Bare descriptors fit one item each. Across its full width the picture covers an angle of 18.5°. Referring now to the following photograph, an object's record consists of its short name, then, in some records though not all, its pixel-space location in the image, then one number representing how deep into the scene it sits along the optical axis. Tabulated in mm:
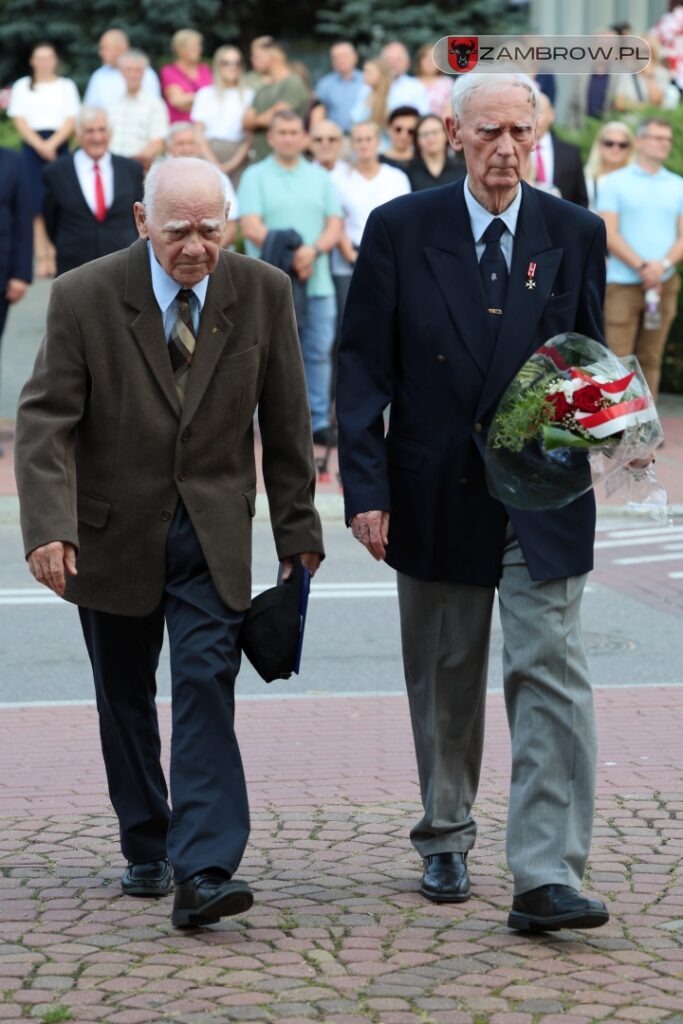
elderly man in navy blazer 5156
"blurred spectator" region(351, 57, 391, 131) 18469
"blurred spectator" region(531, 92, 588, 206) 15281
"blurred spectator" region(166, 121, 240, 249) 14391
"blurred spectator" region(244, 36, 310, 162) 18438
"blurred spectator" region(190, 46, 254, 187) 18531
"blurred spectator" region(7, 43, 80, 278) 20359
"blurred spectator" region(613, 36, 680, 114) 19375
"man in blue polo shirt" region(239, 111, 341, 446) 14039
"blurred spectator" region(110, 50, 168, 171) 18828
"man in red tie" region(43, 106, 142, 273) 14547
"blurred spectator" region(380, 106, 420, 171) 15508
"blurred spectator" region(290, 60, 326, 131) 19094
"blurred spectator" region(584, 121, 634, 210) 15438
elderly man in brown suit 5188
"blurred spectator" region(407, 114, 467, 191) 14914
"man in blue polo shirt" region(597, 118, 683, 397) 14789
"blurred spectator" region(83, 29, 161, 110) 19547
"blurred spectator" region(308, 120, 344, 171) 14922
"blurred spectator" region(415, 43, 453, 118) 18156
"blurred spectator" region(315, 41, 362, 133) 21000
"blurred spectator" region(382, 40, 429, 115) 19531
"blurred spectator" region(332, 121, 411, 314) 14414
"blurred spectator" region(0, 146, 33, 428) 13828
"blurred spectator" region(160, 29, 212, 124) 20109
